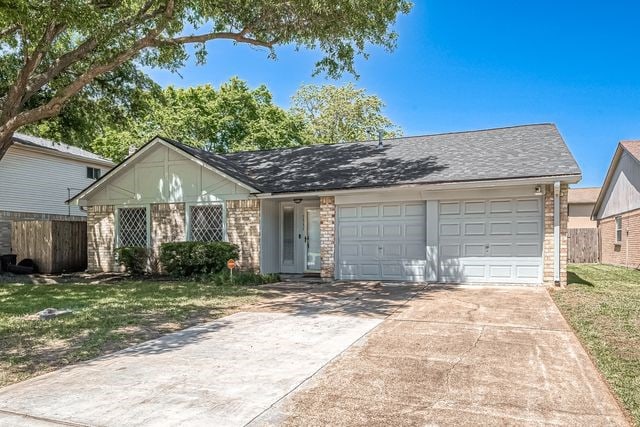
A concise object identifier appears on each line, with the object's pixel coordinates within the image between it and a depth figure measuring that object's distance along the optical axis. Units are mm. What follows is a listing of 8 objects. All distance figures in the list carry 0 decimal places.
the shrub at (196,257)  13141
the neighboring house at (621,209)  16955
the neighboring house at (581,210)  31891
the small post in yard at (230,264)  11438
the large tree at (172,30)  11000
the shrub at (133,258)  14375
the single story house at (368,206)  10938
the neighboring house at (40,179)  18875
